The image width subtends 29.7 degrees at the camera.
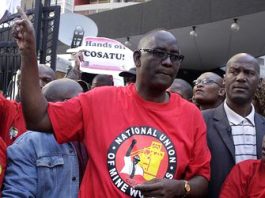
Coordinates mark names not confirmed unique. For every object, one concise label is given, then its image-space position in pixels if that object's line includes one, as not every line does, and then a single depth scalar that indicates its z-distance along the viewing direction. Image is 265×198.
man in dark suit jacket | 3.17
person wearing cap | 5.59
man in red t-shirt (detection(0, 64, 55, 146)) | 3.48
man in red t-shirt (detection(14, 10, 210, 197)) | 2.48
